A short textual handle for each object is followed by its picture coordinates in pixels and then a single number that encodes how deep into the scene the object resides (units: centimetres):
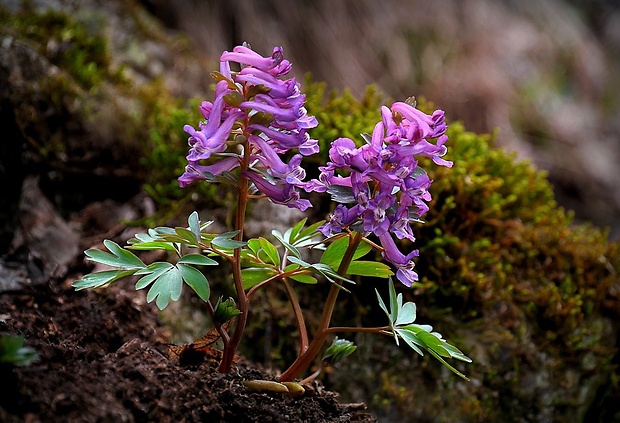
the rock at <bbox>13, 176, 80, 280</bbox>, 260
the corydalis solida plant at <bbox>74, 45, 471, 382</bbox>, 142
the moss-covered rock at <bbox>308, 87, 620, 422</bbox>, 242
